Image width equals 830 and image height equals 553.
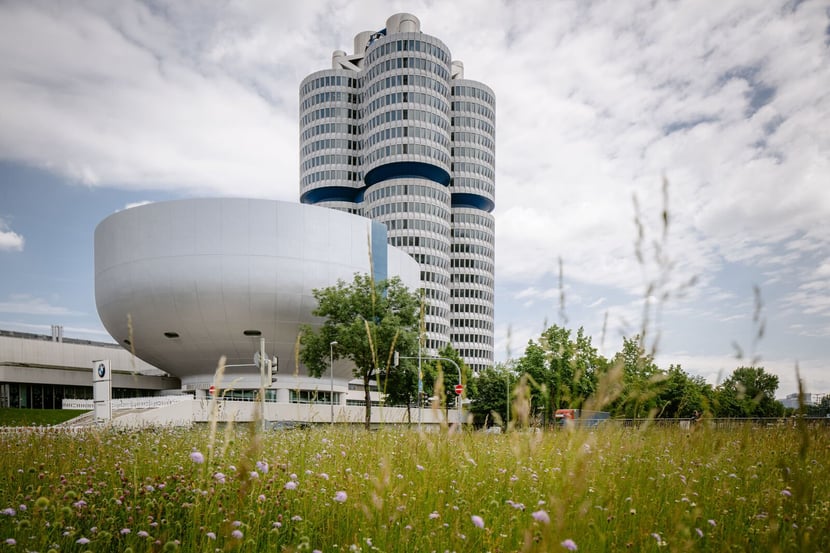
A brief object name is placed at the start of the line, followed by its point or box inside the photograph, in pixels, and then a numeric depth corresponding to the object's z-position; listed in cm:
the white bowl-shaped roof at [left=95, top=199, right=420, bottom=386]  5050
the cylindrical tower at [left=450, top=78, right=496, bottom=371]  11750
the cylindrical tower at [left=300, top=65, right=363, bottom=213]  11250
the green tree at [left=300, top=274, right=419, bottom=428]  3447
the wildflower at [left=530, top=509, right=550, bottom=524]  181
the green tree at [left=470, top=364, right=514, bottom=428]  5038
